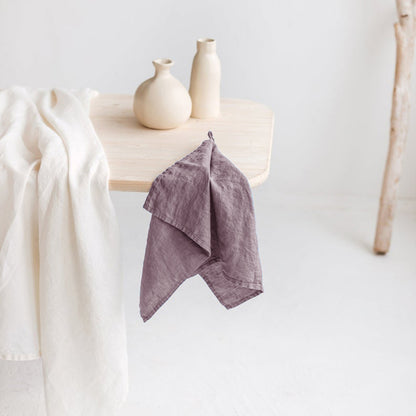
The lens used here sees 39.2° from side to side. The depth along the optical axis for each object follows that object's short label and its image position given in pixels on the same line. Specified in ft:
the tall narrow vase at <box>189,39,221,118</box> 5.99
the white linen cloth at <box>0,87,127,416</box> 4.72
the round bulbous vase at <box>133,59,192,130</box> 5.67
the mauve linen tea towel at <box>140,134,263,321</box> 4.75
